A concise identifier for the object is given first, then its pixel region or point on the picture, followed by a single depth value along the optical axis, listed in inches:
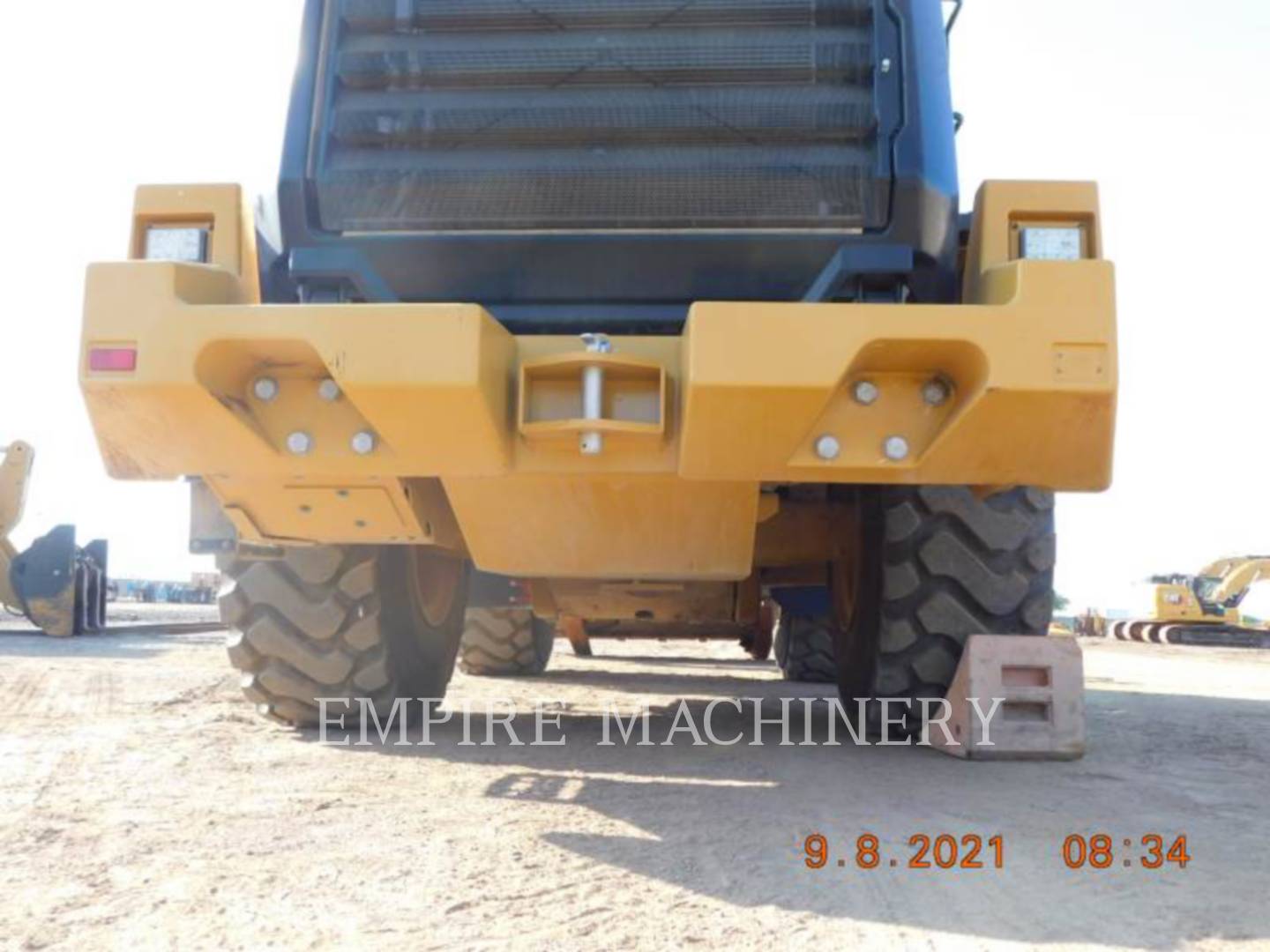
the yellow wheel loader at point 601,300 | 112.0
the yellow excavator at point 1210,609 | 1155.9
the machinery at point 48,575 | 621.0
